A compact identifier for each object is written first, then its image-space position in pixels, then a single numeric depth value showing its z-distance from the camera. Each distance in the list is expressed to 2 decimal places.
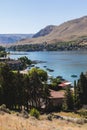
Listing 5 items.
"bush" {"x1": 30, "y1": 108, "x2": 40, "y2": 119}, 36.19
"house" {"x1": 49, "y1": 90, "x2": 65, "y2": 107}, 57.53
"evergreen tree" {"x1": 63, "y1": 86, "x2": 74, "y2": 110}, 54.69
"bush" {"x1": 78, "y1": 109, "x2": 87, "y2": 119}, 46.75
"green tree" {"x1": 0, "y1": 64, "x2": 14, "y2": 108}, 47.91
